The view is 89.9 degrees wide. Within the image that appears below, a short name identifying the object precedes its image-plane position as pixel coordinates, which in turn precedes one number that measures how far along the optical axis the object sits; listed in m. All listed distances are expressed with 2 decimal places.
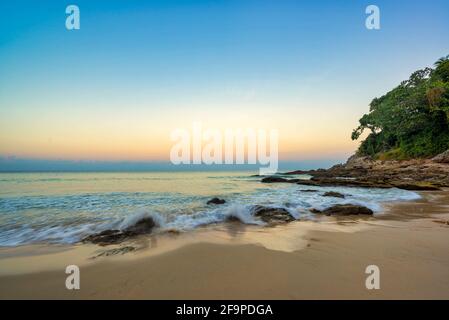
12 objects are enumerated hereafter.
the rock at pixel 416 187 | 14.15
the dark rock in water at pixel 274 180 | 27.92
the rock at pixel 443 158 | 25.05
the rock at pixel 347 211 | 7.47
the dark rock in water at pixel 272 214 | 6.85
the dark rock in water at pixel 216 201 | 10.20
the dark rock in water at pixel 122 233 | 4.89
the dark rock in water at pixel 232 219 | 6.97
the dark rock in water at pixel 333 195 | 11.79
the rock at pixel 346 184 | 16.62
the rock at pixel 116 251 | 4.07
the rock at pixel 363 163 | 39.89
